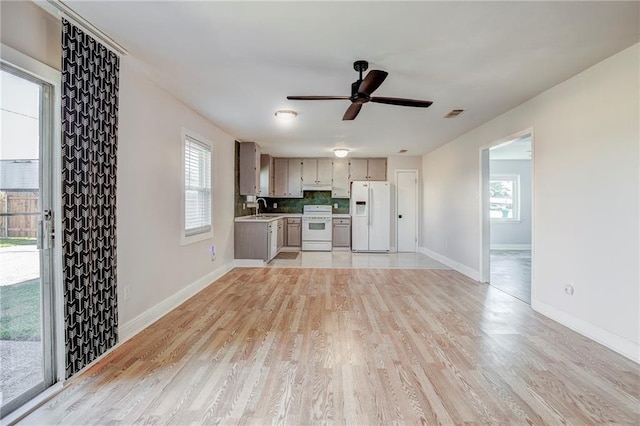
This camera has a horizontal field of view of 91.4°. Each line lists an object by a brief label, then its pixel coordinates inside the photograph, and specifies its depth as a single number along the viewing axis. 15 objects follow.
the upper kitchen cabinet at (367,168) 8.12
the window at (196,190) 4.08
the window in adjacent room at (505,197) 8.48
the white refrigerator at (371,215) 7.79
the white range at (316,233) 7.99
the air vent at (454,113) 4.08
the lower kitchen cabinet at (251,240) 5.97
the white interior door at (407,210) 7.88
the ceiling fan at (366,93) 2.50
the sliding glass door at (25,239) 1.82
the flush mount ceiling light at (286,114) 4.06
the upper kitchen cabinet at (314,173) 8.21
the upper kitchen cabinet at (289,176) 8.23
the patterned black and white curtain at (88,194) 2.08
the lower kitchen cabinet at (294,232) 8.10
